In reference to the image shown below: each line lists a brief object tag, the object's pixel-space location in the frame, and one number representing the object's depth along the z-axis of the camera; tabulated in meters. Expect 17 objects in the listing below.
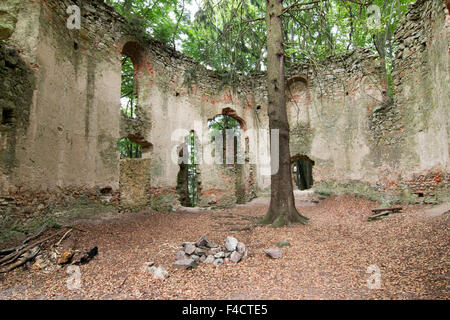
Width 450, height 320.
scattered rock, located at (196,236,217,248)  4.06
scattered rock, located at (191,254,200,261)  3.72
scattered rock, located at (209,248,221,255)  3.86
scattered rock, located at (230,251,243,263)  3.63
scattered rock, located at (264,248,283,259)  3.73
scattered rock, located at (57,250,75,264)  3.65
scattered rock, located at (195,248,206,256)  3.84
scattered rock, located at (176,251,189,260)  3.70
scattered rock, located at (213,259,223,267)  3.55
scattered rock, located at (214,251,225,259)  3.71
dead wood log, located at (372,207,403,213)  6.53
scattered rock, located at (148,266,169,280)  3.14
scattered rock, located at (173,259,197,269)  3.44
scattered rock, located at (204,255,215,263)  3.64
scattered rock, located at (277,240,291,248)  4.30
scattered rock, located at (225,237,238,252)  3.92
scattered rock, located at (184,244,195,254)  3.84
